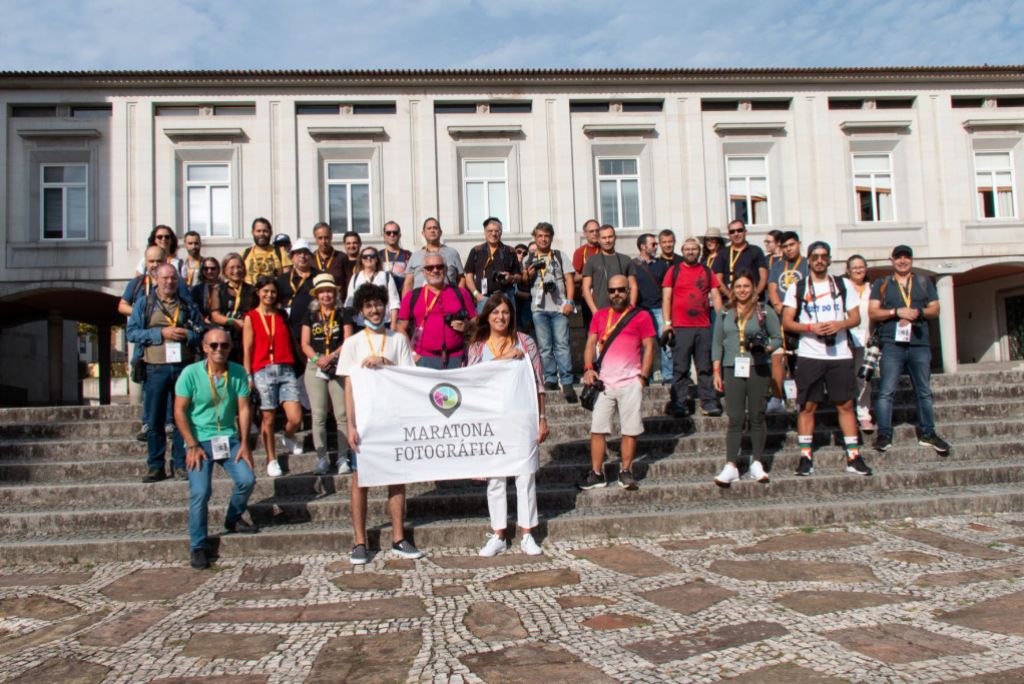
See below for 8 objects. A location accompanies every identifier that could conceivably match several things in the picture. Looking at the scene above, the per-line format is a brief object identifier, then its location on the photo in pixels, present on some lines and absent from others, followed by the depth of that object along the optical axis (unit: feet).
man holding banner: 18.71
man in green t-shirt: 18.84
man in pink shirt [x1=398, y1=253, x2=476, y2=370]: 22.97
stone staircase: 20.12
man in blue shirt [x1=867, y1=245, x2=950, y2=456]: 25.81
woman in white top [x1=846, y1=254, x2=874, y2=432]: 27.30
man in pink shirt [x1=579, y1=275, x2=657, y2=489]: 22.57
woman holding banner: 19.08
